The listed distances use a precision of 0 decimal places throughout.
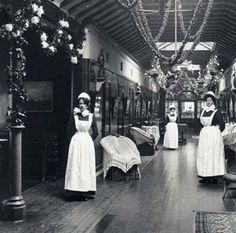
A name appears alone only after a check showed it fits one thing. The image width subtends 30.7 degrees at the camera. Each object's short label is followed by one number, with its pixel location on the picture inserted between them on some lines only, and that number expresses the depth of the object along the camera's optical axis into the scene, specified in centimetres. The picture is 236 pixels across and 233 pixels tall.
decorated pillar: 546
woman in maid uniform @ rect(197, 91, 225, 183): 820
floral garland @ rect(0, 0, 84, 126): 534
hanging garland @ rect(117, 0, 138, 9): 646
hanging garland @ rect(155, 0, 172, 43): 882
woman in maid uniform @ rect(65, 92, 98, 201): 652
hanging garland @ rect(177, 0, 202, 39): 769
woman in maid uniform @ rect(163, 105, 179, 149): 1582
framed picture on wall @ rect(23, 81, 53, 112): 872
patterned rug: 495
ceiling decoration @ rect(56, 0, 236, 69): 920
